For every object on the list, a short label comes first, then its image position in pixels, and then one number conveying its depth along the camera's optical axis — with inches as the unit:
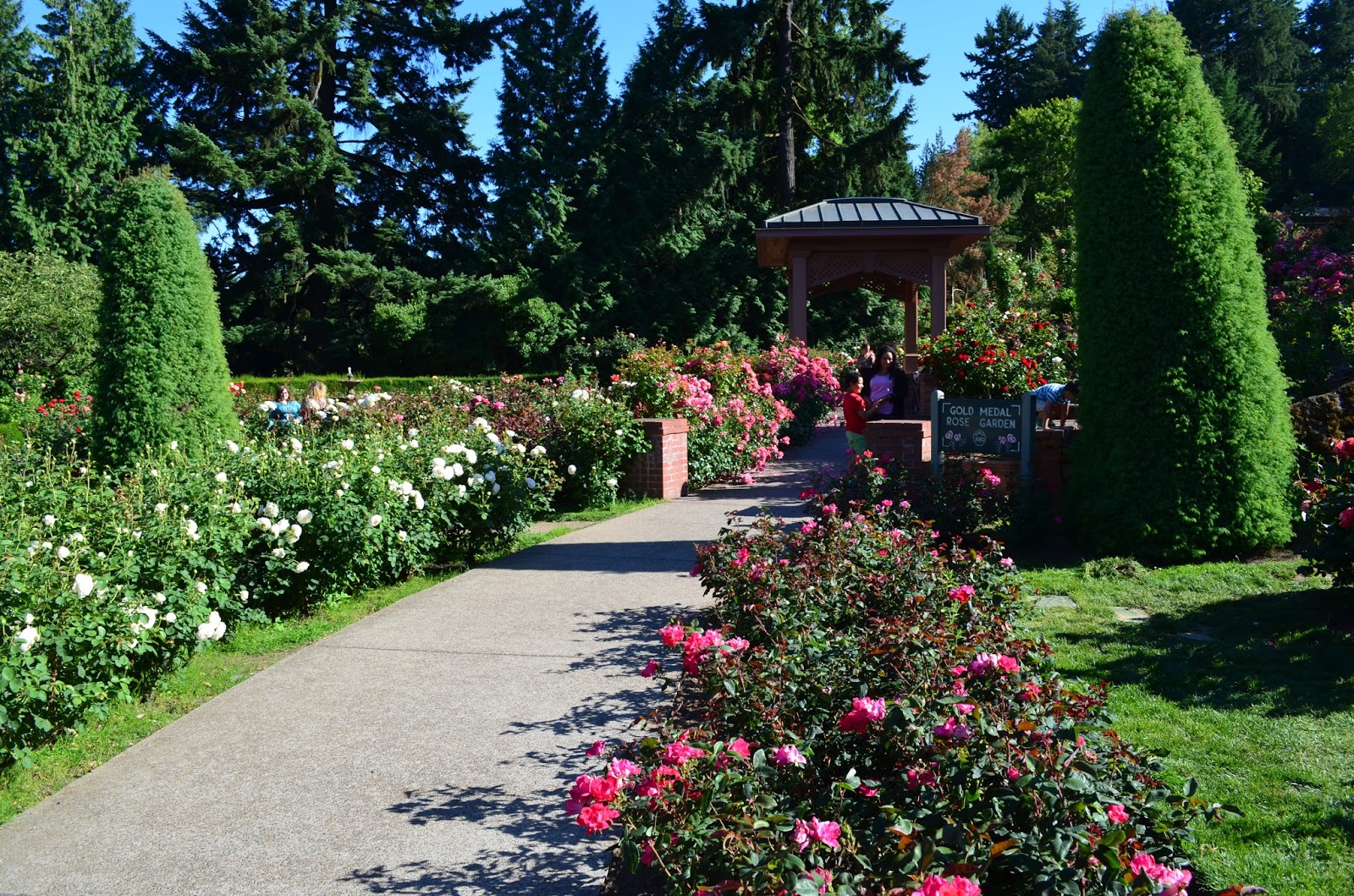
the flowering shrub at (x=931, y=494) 260.4
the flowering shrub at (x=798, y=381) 610.2
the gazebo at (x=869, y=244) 649.6
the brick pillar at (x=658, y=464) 394.6
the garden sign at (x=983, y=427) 280.8
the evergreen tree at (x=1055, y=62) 1766.7
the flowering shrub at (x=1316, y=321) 394.0
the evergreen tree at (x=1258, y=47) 1616.6
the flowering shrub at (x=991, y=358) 349.7
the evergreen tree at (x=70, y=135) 1050.7
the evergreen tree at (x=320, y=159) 1071.0
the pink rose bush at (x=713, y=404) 420.5
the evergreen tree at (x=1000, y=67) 2023.9
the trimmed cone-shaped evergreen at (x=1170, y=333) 249.8
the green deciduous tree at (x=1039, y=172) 1337.4
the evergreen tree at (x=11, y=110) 1026.7
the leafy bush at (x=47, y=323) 753.0
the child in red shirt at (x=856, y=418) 324.2
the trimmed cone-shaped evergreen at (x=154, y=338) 312.2
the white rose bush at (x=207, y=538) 140.9
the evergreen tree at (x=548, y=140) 1096.2
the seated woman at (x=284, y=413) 386.3
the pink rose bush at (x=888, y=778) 79.2
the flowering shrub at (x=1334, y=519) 190.1
